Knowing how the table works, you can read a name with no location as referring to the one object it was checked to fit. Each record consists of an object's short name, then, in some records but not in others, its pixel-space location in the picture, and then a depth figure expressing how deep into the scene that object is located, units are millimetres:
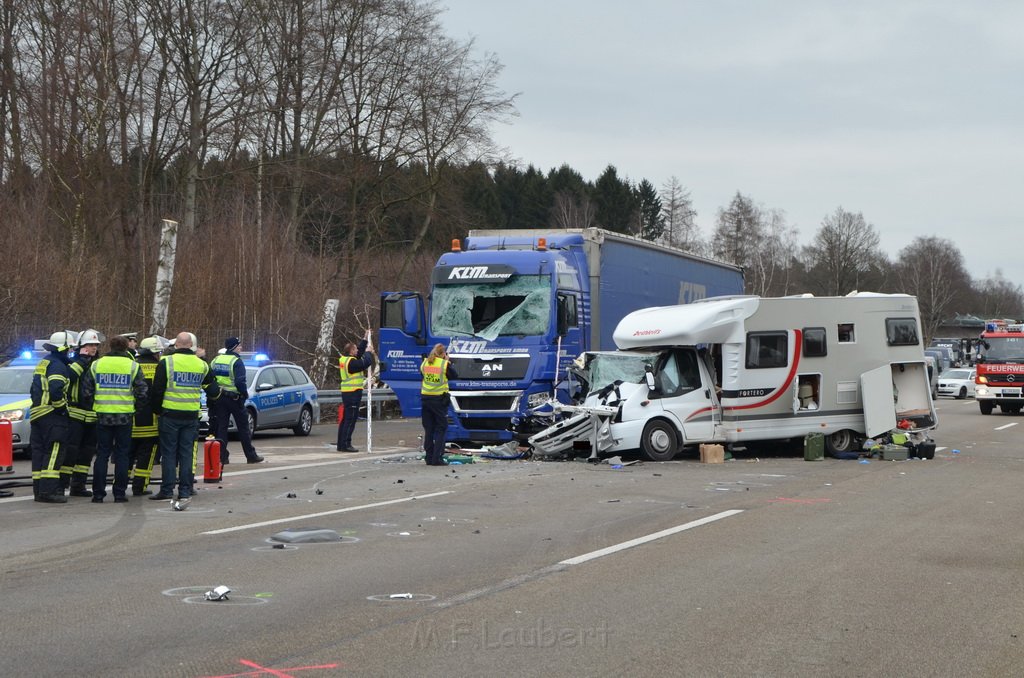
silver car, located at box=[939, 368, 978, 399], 51406
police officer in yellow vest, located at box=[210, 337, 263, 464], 16641
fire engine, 34438
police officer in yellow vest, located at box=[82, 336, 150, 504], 12164
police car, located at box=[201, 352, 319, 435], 21750
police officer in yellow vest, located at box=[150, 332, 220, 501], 12375
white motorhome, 17578
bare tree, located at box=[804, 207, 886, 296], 91250
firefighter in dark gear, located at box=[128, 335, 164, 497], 12719
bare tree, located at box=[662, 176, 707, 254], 89188
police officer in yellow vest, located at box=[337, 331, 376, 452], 19347
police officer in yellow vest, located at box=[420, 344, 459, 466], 16891
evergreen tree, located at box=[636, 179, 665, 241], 87875
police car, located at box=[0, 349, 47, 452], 16984
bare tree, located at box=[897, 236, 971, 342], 98938
